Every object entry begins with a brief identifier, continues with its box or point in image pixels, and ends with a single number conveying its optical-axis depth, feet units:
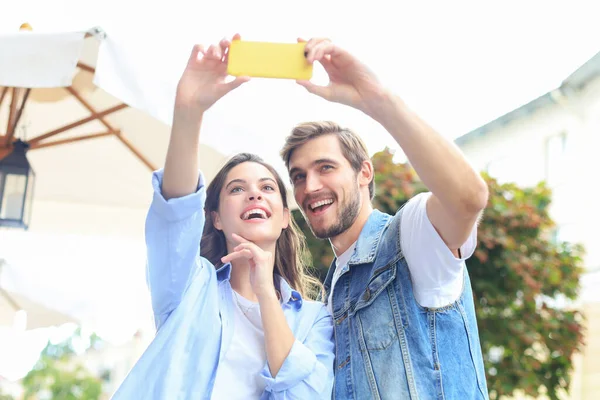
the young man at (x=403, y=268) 5.53
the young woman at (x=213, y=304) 5.76
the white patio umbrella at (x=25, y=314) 16.82
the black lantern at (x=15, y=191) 12.73
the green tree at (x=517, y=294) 17.97
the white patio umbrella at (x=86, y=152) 13.97
